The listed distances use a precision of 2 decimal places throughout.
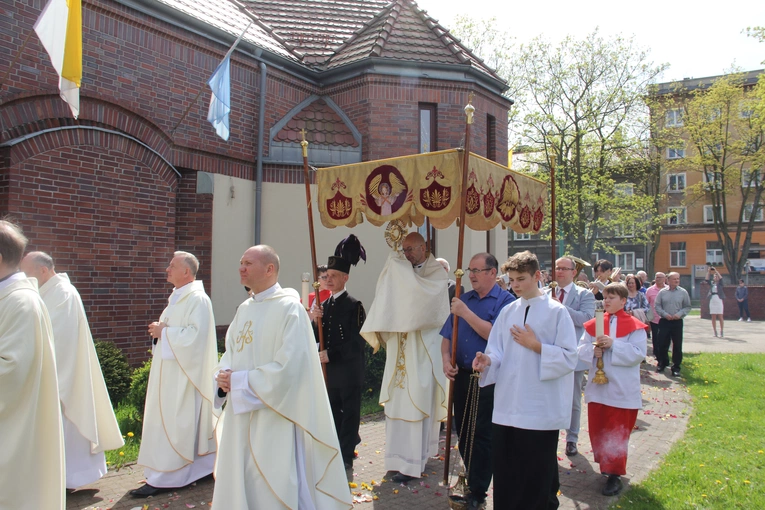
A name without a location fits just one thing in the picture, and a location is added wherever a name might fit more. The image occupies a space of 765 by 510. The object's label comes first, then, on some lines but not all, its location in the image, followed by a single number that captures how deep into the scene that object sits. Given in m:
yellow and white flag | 6.29
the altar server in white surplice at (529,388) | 3.94
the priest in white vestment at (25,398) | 3.23
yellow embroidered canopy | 5.38
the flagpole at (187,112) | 8.70
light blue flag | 8.73
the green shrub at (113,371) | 7.39
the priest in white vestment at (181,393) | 5.17
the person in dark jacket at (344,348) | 5.75
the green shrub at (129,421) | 6.71
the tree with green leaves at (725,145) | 32.81
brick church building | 7.57
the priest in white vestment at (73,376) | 5.04
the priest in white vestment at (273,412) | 3.70
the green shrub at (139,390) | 7.09
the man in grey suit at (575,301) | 6.44
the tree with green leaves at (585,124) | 26.59
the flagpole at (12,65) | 6.71
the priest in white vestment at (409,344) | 5.49
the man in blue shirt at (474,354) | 4.77
